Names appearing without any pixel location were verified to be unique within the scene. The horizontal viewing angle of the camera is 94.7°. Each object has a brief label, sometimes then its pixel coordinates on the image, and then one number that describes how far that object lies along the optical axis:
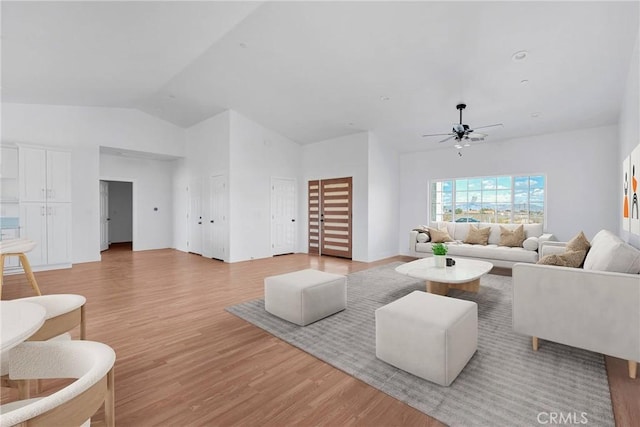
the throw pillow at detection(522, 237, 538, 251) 5.23
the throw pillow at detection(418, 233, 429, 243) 6.34
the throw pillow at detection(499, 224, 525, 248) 5.63
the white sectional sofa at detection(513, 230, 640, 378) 2.06
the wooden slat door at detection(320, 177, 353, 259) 7.03
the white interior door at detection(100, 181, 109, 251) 8.41
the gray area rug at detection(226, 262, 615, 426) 1.74
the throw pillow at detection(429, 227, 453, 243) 6.27
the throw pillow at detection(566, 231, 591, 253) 3.19
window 6.11
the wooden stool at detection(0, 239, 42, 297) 3.29
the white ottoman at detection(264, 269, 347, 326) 3.00
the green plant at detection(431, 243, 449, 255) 3.98
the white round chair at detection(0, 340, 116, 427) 0.81
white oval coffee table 3.47
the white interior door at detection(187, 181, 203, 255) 7.73
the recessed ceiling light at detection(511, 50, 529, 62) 3.53
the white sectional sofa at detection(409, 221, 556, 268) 5.22
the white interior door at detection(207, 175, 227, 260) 6.79
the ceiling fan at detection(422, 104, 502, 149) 4.55
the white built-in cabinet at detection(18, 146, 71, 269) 5.38
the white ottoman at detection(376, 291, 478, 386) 1.99
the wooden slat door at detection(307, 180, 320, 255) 7.73
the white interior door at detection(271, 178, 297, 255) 7.50
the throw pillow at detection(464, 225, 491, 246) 6.07
